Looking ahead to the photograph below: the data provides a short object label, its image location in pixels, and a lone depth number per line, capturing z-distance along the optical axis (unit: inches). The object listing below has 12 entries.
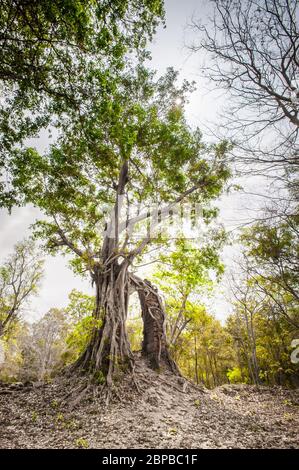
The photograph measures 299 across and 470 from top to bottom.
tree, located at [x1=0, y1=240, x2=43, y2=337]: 608.2
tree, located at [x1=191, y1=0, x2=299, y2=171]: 154.2
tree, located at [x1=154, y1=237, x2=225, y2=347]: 329.7
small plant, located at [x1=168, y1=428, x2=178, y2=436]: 182.6
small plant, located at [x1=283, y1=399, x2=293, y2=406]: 344.2
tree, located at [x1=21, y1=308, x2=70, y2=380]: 913.5
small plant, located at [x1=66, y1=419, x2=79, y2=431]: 185.1
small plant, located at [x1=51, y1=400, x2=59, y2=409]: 227.0
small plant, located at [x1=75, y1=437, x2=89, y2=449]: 157.0
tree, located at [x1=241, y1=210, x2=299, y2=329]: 358.9
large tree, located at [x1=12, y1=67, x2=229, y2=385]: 285.3
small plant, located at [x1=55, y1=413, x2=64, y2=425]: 197.0
